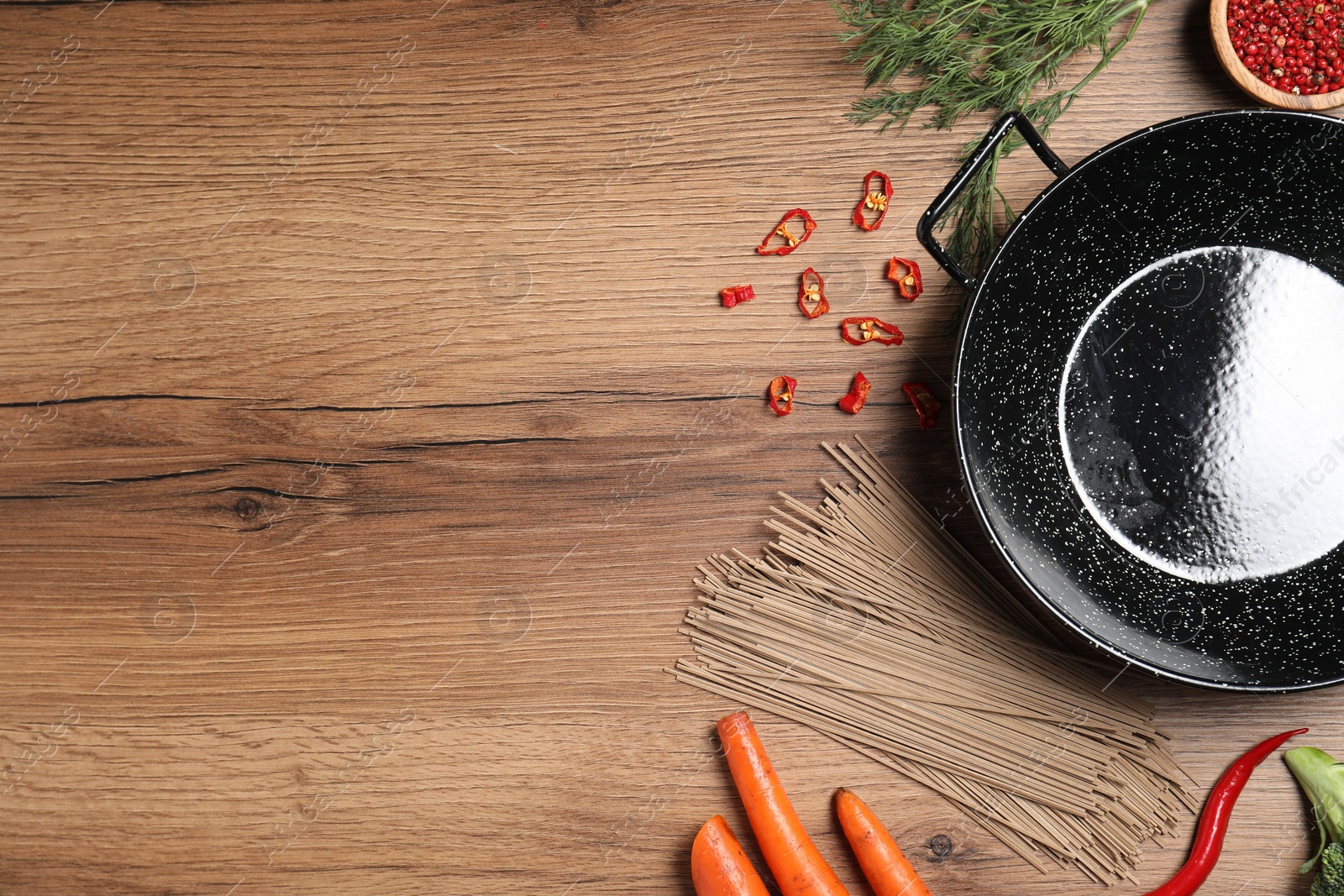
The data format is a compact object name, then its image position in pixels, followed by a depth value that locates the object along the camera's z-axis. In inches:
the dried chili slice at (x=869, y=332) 37.8
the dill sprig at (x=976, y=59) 36.5
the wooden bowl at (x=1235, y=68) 35.5
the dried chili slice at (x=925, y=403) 37.4
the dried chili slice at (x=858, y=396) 37.5
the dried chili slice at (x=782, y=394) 37.9
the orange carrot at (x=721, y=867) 35.6
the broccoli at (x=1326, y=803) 35.3
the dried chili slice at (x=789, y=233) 38.1
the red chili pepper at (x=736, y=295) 37.9
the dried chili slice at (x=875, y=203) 38.0
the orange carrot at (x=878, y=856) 35.7
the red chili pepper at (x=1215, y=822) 35.9
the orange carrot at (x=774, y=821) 36.0
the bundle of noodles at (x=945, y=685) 36.6
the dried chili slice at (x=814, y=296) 37.9
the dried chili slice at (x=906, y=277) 37.7
